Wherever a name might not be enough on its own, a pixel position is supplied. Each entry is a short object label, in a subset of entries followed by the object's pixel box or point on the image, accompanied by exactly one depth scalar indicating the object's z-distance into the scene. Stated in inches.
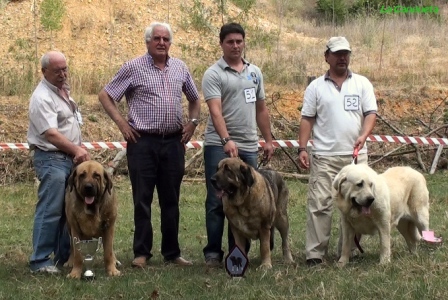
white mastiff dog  246.7
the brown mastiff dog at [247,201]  251.6
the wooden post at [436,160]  570.3
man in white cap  263.1
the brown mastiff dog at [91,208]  241.6
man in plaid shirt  263.1
